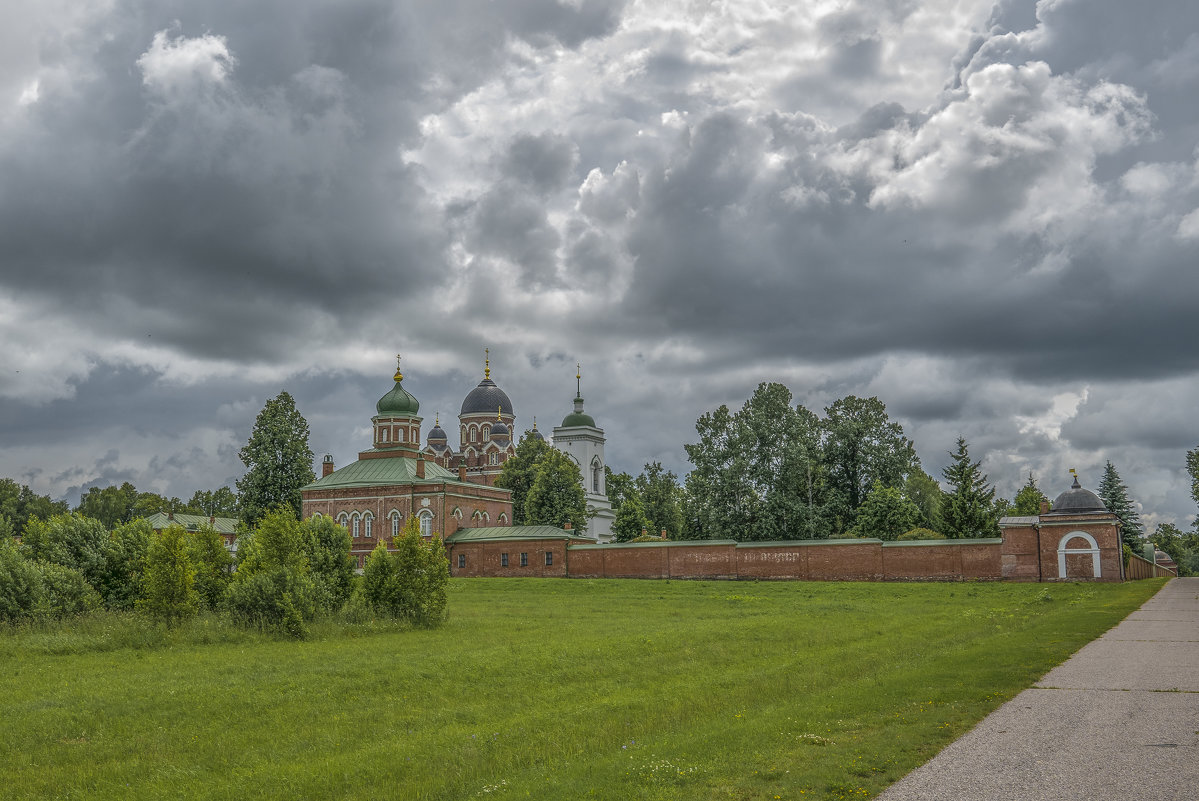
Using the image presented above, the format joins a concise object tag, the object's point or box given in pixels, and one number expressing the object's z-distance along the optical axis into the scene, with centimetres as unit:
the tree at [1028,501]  7594
